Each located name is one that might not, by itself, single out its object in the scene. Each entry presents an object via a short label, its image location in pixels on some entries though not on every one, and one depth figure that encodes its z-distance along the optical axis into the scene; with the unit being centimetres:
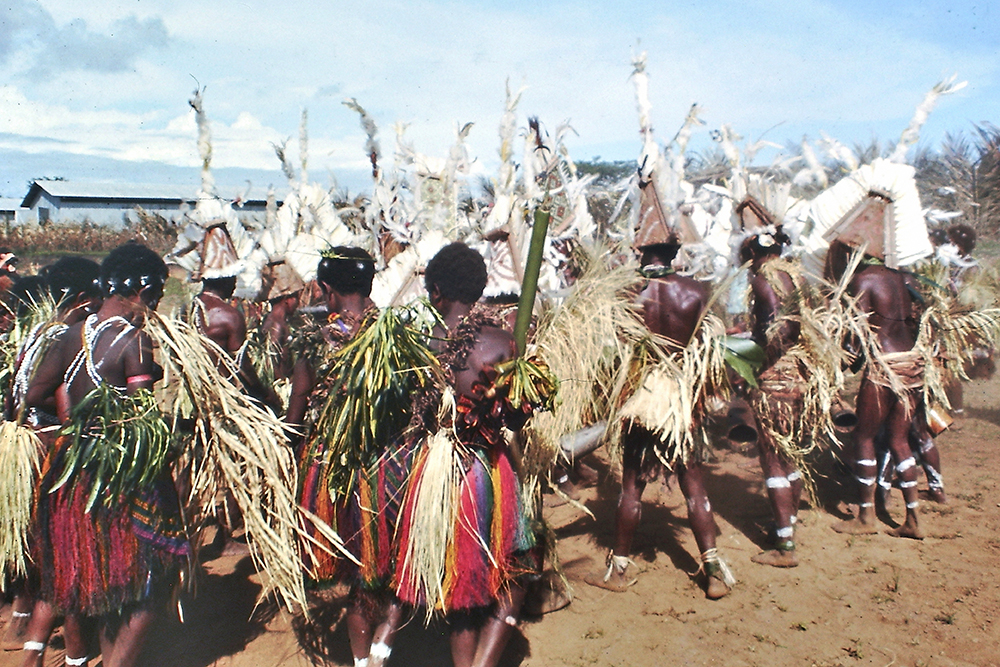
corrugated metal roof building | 2533
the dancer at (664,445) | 372
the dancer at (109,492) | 255
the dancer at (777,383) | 420
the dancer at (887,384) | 445
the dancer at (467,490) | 253
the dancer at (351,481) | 265
